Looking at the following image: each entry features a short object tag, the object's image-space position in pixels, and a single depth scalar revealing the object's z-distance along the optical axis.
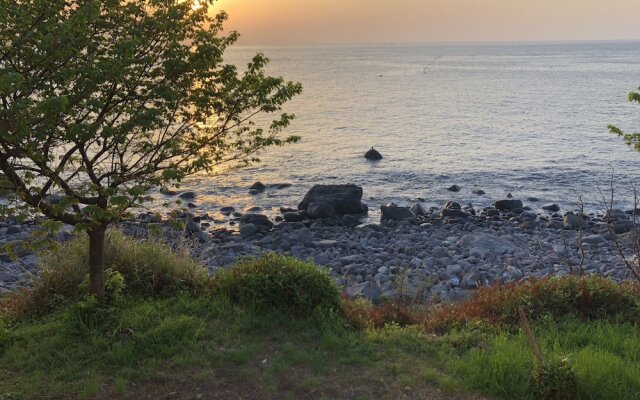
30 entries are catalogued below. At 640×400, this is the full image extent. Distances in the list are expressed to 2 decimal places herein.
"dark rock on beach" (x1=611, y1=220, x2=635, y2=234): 18.02
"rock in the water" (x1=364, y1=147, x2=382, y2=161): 31.88
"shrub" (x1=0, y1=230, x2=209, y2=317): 8.18
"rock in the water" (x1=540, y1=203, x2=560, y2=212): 21.72
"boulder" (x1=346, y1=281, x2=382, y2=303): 11.12
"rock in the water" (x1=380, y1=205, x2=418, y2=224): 19.81
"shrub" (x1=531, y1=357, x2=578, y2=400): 5.44
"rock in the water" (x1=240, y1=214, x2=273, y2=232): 18.91
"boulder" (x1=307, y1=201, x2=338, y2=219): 20.06
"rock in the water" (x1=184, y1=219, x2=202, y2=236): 17.64
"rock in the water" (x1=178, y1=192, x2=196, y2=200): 23.44
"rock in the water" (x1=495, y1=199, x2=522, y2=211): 21.33
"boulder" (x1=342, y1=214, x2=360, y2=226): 19.53
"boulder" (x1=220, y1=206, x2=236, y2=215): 21.58
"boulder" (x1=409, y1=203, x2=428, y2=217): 20.89
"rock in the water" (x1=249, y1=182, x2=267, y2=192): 25.11
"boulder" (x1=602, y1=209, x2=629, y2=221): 19.24
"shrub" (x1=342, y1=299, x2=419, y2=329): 7.69
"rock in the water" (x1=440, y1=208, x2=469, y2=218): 20.16
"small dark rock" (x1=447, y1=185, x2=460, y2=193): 24.95
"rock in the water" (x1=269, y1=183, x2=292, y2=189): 25.56
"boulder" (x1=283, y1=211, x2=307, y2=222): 20.00
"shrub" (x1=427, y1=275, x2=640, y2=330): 7.71
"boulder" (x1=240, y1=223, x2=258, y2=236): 18.27
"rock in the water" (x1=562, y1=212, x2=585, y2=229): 18.96
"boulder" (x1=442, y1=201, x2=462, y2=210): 20.98
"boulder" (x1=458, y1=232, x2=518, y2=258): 15.48
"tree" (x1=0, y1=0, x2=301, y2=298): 4.96
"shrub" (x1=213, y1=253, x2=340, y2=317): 7.64
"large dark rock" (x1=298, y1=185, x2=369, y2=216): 20.66
